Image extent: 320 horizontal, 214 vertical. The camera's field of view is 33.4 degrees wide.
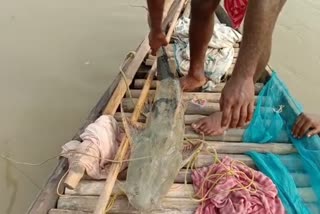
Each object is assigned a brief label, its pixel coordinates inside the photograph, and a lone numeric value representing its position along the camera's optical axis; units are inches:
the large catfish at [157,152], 76.5
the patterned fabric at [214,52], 118.3
